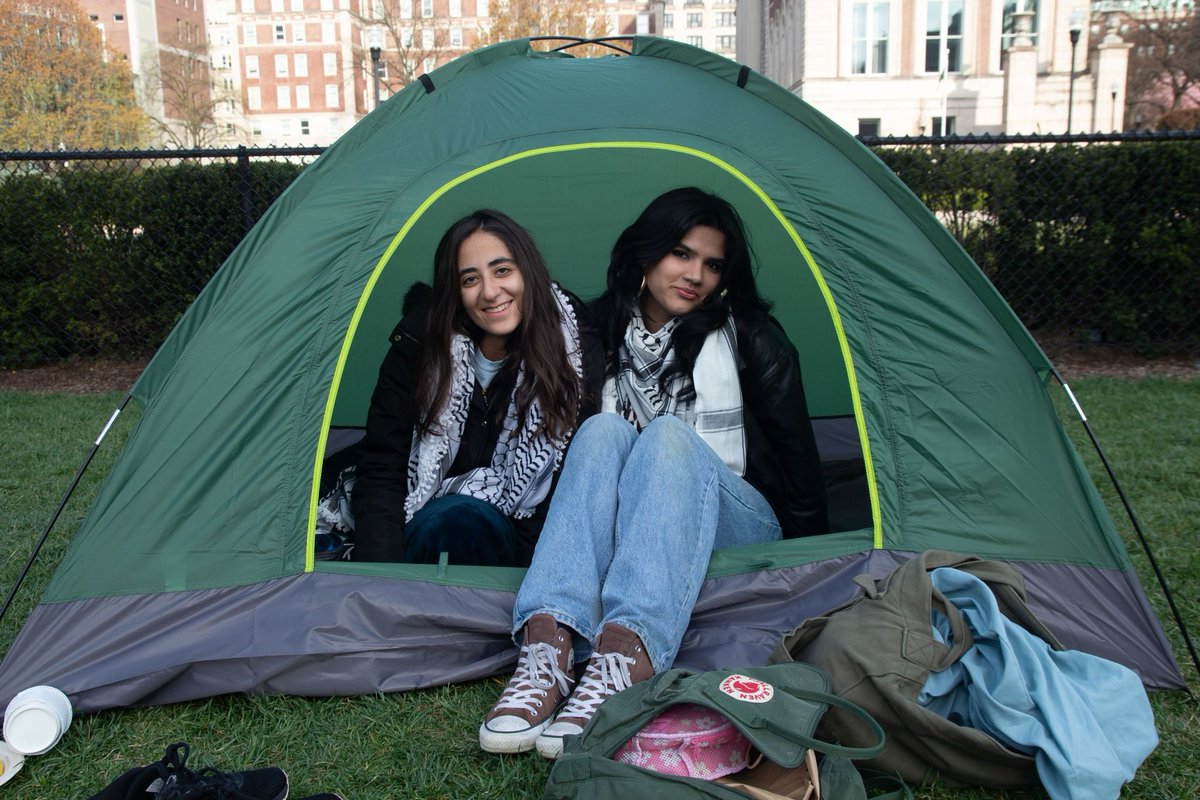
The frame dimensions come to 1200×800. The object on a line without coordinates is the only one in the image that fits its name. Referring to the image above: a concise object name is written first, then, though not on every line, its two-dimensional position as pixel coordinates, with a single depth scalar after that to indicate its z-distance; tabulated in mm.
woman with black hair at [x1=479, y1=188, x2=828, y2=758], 1818
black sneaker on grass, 1485
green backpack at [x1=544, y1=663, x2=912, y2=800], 1424
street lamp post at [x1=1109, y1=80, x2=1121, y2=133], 19112
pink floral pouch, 1480
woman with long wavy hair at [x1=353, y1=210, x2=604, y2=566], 2303
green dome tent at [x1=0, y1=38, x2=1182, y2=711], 1974
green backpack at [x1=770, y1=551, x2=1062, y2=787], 1579
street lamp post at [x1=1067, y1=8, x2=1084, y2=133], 14953
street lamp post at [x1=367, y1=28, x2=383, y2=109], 10337
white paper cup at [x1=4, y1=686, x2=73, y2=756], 1737
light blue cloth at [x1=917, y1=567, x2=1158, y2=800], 1533
